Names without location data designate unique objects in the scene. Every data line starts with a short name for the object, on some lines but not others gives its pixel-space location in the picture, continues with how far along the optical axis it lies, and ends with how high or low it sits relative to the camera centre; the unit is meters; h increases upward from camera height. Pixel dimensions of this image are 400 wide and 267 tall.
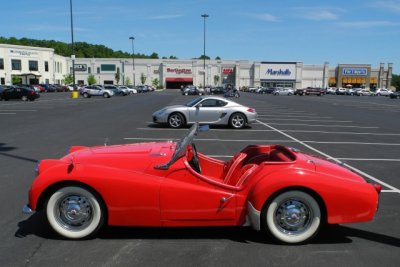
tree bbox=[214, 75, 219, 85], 117.06 +0.68
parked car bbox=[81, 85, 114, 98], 48.25 -1.38
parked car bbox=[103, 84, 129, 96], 56.09 -1.45
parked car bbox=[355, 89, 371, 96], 82.10 -2.18
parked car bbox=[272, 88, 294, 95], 76.06 -1.76
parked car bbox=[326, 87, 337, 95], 91.27 -2.03
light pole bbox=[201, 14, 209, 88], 69.19 +11.39
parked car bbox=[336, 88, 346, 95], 86.12 -1.92
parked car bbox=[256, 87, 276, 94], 83.20 -1.84
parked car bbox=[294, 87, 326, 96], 75.75 -1.72
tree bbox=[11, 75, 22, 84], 86.12 +0.21
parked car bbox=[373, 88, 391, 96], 84.81 -2.06
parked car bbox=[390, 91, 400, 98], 63.80 -1.98
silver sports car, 15.39 -1.26
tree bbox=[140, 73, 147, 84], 116.19 +0.82
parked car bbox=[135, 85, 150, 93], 76.36 -1.54
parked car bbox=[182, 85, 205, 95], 63.43 -1.56
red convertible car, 4.19 -1.21
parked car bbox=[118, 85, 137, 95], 57.45 -1.47
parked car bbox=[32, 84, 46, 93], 68.60 -1.52
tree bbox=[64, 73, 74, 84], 105.28 +0.36
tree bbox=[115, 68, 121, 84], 113.31 +1.31
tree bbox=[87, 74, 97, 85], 110.44 +0.27
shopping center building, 112.06 +2.50
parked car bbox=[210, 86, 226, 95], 70.44 -1.68
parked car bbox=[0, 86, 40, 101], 35.91 -1.24
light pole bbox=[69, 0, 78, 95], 44.16 +2.59
